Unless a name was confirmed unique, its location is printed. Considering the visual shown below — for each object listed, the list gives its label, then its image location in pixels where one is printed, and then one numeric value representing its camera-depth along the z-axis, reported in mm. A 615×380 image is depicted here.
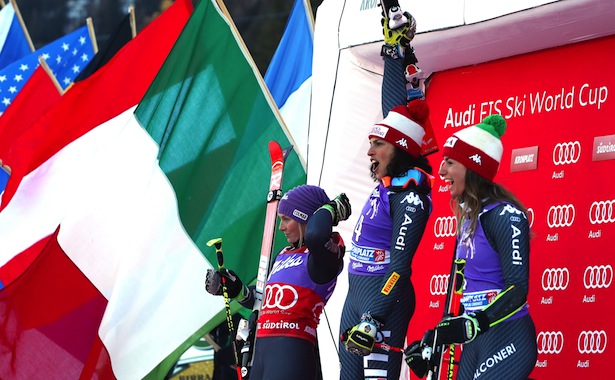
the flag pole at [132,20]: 22222
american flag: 26054
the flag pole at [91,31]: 24443
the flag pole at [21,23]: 27306
